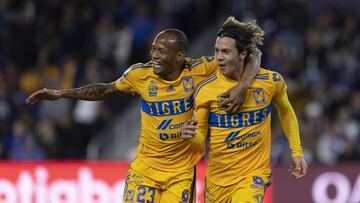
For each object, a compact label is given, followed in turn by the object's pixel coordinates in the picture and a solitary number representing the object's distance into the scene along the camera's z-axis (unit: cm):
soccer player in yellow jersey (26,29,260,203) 1719
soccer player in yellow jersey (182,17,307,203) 1653
